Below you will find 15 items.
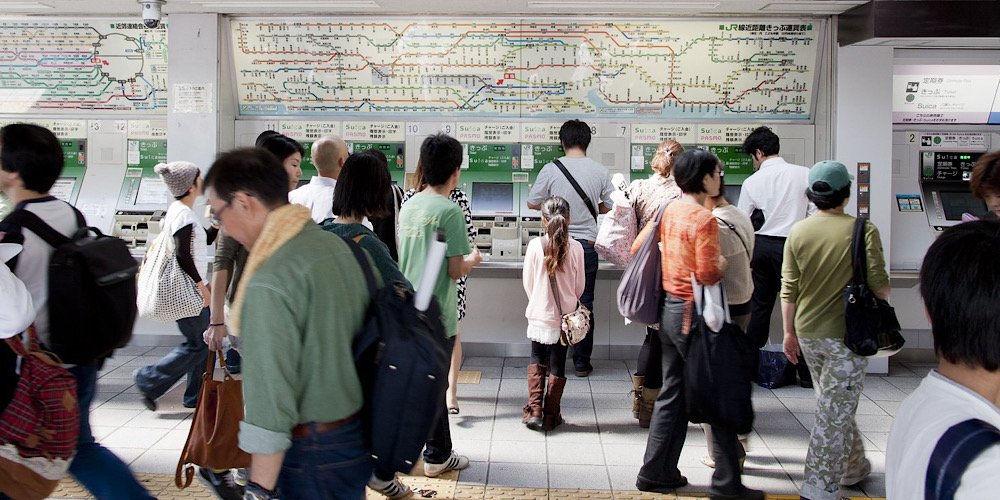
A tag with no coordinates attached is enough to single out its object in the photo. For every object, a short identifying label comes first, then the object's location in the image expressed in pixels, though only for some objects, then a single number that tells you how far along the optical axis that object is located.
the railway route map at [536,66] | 6.13
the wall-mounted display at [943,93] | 6.07
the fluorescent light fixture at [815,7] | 5.55
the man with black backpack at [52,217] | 2.59
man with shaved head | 3.70
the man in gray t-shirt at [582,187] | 5.39
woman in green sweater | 3.34
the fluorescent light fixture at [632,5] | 5.68
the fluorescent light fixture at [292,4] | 5.68
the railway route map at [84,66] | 6.37
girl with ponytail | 4.36
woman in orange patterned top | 3.27
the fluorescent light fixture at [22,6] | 5.88
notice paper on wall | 6.00
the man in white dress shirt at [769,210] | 5.25
